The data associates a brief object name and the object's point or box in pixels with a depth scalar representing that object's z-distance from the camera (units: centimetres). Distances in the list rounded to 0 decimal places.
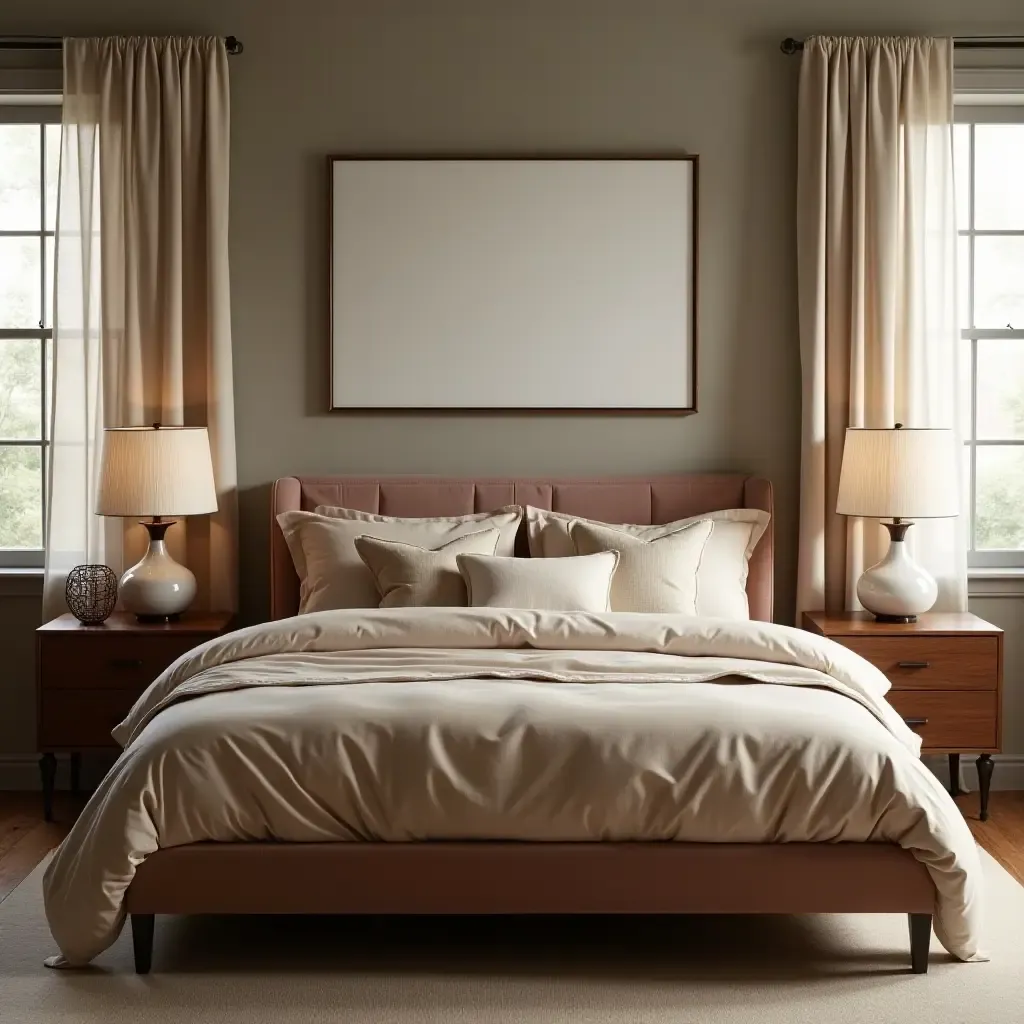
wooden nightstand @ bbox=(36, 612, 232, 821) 427
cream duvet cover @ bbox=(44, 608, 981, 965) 288
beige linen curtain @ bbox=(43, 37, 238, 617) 461
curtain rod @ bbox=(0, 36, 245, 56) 462
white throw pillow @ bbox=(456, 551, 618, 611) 397
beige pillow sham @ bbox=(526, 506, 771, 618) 434
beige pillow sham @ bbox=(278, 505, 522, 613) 428
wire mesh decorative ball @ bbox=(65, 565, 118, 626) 437
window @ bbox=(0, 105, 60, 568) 484
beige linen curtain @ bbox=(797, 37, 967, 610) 460
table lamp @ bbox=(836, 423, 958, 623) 427
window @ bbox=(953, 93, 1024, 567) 485
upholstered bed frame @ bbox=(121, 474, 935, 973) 289
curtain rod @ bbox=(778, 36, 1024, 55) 461
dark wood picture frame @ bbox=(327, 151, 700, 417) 471
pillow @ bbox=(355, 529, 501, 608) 411
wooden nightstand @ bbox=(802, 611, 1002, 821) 424
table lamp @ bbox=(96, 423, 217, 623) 432
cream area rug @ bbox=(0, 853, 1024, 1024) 281
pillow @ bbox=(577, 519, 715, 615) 416
